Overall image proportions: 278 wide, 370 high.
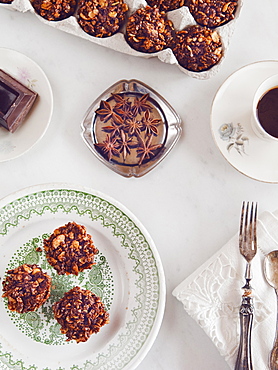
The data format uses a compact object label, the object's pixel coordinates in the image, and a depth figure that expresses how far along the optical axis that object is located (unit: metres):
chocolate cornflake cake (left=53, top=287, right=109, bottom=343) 0.54
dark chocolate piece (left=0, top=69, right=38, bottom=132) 0.57
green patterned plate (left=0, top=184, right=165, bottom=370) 0.57
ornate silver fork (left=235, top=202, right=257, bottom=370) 0.57
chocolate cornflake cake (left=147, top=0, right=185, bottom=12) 0.57
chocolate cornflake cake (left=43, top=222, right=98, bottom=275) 0.55
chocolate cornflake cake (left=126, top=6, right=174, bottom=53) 0.56
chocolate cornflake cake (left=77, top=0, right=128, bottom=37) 0.56
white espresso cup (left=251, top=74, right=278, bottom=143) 0.55
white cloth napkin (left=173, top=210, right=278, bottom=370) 0.57
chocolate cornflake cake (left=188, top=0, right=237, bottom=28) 0.57
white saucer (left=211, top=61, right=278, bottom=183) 0.58
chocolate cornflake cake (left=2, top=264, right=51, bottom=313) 0.54
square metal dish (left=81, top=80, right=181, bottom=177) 0.60
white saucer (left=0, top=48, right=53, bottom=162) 0.59
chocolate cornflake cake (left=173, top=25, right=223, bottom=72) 0.56
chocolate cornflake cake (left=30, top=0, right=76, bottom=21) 0.56
